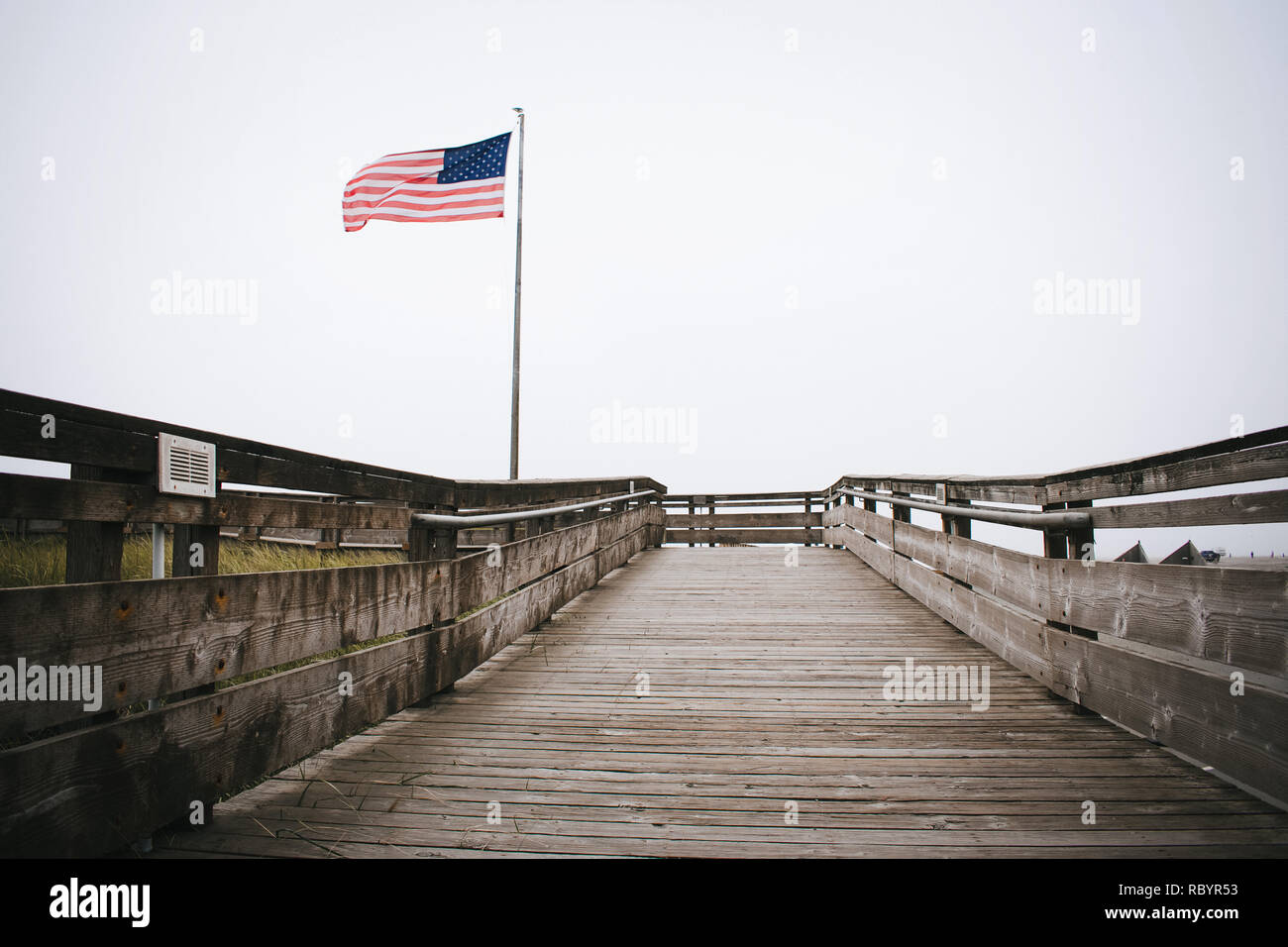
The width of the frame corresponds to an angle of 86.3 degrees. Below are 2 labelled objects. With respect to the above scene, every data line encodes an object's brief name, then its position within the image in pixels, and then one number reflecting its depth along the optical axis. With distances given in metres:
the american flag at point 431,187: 11.20
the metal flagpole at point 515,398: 13.36
